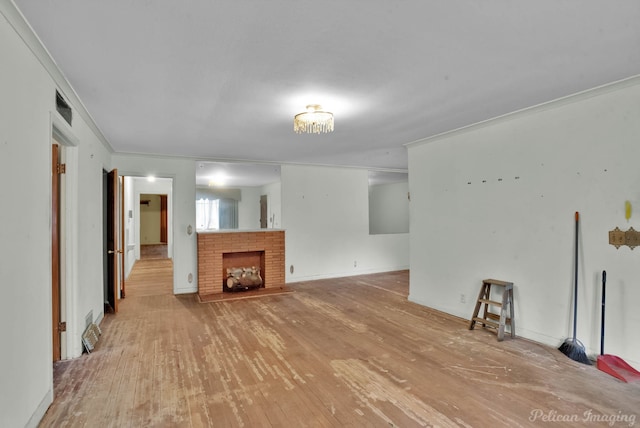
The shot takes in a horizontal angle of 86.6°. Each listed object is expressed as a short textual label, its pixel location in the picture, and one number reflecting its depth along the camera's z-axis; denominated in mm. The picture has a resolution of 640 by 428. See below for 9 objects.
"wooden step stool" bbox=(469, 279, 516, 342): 3572
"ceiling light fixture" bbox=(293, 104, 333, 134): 3264
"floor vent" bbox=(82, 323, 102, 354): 3244
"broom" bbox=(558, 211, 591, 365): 3004
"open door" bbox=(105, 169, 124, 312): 4633
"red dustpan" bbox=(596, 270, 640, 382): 2686
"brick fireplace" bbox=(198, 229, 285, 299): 5738
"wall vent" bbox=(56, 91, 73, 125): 2558
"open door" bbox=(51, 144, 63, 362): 2965
